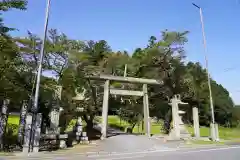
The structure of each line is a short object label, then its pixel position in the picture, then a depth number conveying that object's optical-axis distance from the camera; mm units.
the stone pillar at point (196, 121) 18903
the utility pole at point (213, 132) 17514
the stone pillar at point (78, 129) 13279
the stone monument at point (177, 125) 16813
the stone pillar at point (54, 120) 13020
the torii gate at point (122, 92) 14955
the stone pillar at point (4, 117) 10393
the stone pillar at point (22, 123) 11527
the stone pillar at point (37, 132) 10040
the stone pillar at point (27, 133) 9774
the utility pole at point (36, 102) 10046
